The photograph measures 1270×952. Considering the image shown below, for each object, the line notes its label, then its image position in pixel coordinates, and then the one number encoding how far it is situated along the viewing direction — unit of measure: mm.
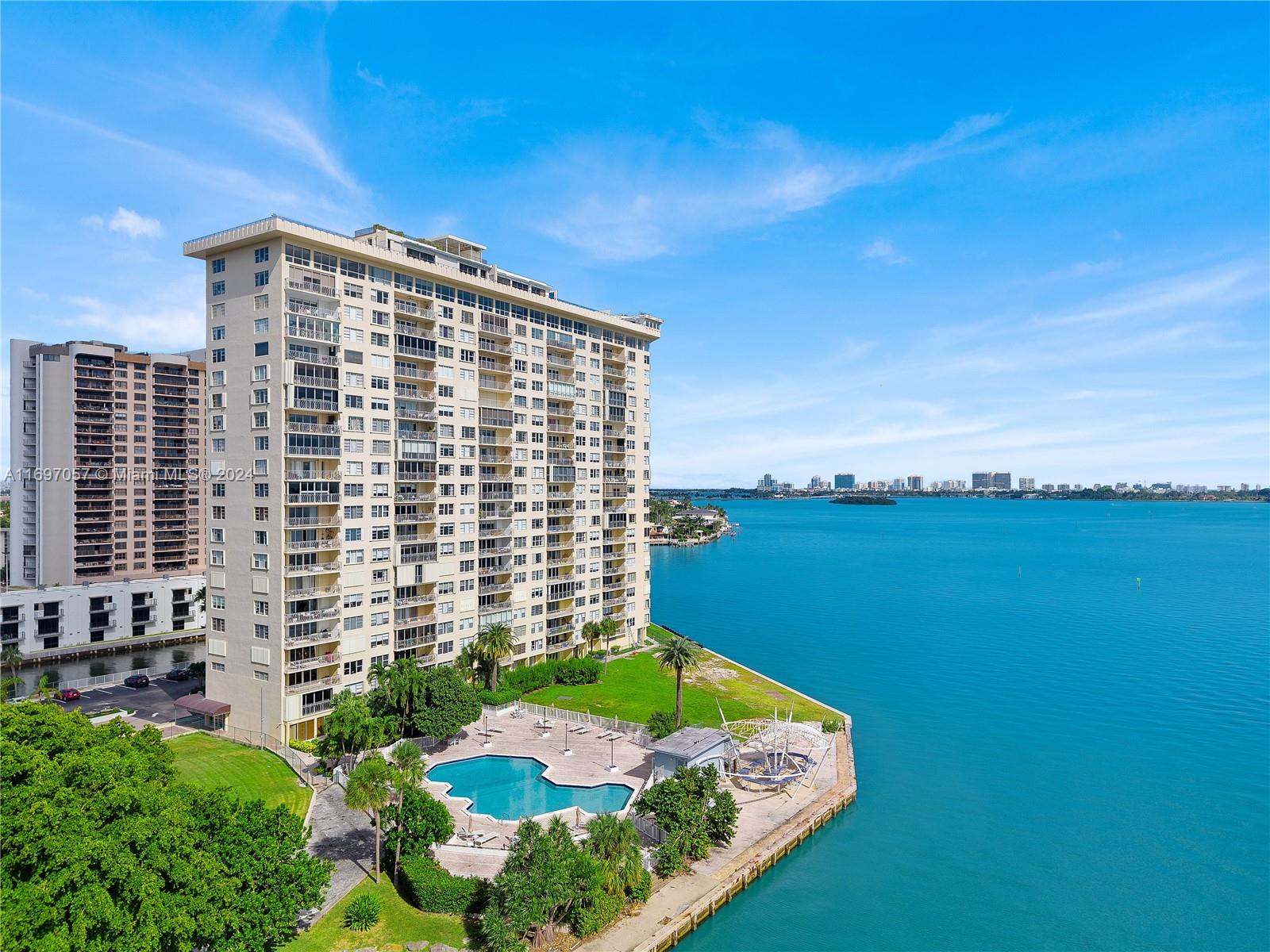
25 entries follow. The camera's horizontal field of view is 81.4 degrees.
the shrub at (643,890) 42500
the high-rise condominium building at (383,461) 62781
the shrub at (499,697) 74312
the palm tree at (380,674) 63709
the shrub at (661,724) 62656
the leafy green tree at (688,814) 46312
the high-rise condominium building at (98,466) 120688
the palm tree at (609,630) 93625
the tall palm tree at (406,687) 61375
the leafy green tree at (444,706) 61781
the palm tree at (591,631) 91688
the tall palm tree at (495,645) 75438
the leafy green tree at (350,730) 51469
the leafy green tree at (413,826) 43938
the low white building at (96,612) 98750
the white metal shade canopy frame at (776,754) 59094
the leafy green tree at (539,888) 36781
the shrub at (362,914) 38875
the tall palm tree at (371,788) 42312
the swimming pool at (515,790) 53469
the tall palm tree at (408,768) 44312
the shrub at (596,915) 39312
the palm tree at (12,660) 94500
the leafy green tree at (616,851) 41122
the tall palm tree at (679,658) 67188
